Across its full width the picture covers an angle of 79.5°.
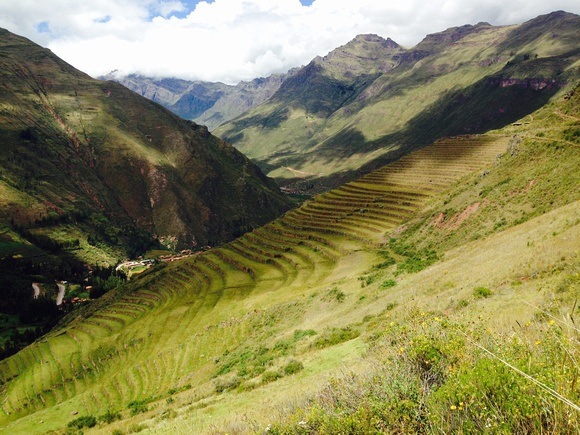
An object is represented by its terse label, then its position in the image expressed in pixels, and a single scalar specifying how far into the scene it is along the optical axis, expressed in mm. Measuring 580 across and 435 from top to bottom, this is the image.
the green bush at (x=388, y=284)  30047
